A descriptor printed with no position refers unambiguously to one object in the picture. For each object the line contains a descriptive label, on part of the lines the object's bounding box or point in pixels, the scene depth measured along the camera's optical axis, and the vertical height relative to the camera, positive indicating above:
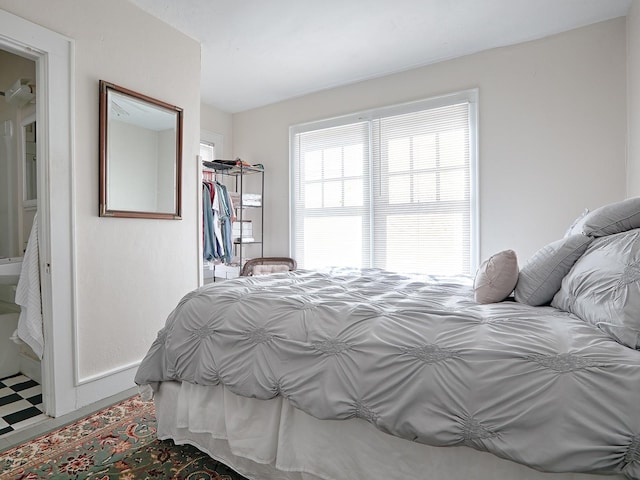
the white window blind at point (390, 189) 3.30 +0.49
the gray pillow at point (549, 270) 1.40 -0.14
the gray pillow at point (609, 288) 0.99 -0.17
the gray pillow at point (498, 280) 1.53 -0.19
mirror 2.40 +0.60
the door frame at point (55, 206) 2.07 +0.18
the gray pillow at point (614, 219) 1.31 +0.06
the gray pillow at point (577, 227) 1.55 +0.04
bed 0.92 -0.44
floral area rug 1.55 -1.04
